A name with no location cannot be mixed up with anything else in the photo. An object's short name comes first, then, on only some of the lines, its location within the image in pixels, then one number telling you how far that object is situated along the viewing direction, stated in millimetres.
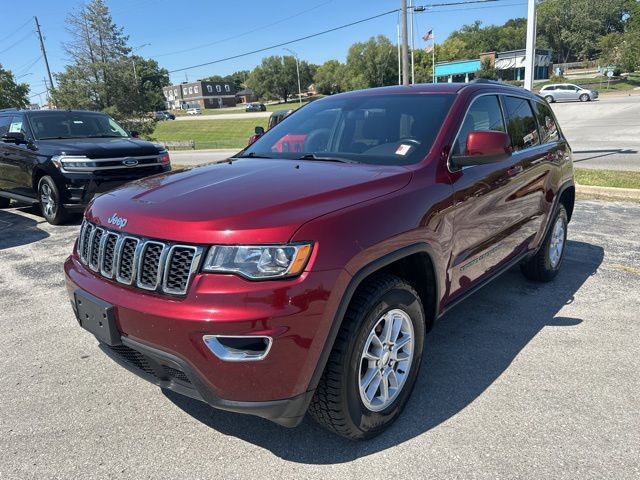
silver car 42281
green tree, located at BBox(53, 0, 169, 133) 22125
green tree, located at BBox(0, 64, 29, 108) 32147
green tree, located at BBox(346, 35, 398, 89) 82688
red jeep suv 2150
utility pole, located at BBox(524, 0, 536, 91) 11284
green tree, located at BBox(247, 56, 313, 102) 107000
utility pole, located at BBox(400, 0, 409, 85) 17641
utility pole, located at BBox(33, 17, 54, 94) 39578
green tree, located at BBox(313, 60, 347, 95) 89238
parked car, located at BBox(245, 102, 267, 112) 79912
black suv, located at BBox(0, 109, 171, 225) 7547
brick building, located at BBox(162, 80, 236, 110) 129875
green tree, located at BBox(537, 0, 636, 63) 96312
